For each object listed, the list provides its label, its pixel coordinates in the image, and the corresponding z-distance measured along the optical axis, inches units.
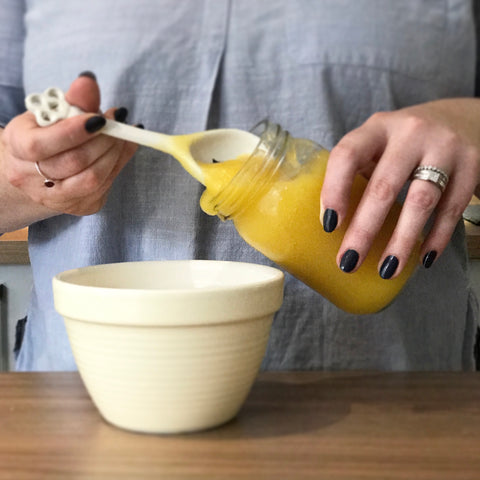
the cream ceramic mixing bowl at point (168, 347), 19.3
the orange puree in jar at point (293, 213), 21.6
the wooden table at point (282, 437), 17.4
